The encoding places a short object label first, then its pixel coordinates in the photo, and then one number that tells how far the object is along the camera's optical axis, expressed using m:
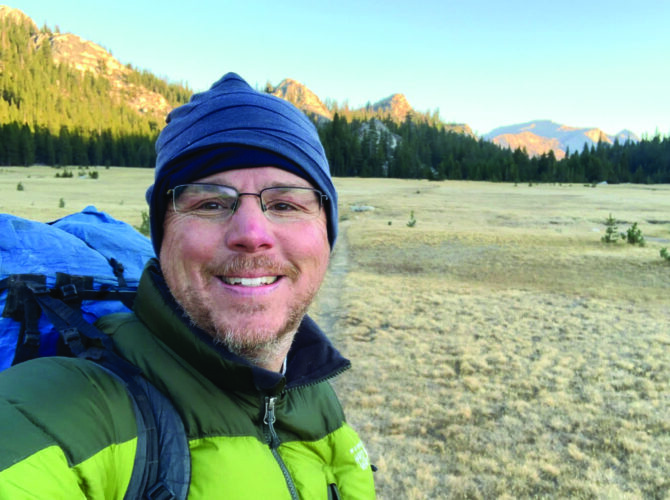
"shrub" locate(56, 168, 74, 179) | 40.51
